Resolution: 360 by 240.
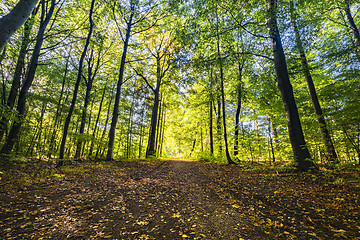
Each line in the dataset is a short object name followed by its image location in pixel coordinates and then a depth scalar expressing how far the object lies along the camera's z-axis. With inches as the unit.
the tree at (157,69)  687.1
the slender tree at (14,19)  115.3
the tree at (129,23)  468.3
